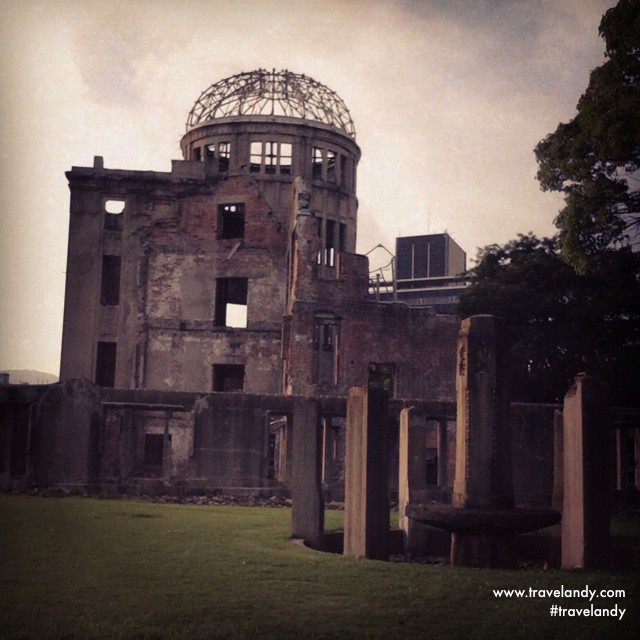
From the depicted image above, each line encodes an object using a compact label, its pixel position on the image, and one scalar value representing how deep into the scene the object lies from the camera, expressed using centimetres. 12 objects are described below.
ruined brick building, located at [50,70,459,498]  3344
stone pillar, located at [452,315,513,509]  1037
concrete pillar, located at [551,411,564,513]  1299
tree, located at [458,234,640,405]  2884
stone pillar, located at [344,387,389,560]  1060
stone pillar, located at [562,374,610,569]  1020
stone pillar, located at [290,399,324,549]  1168
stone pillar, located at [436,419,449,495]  2223
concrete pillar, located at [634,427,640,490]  2188
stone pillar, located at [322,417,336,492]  2300
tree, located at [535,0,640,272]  1584
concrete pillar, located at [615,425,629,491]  2275
